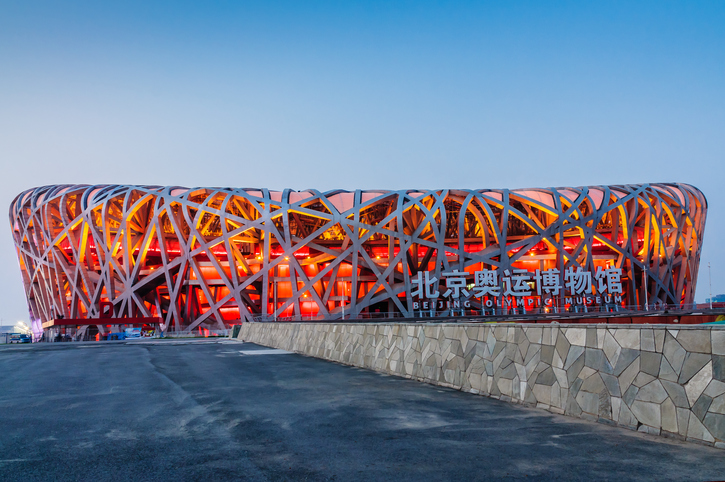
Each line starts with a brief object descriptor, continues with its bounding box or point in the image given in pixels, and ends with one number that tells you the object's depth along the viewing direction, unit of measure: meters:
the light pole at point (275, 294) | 55.64
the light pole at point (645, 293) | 59.01
